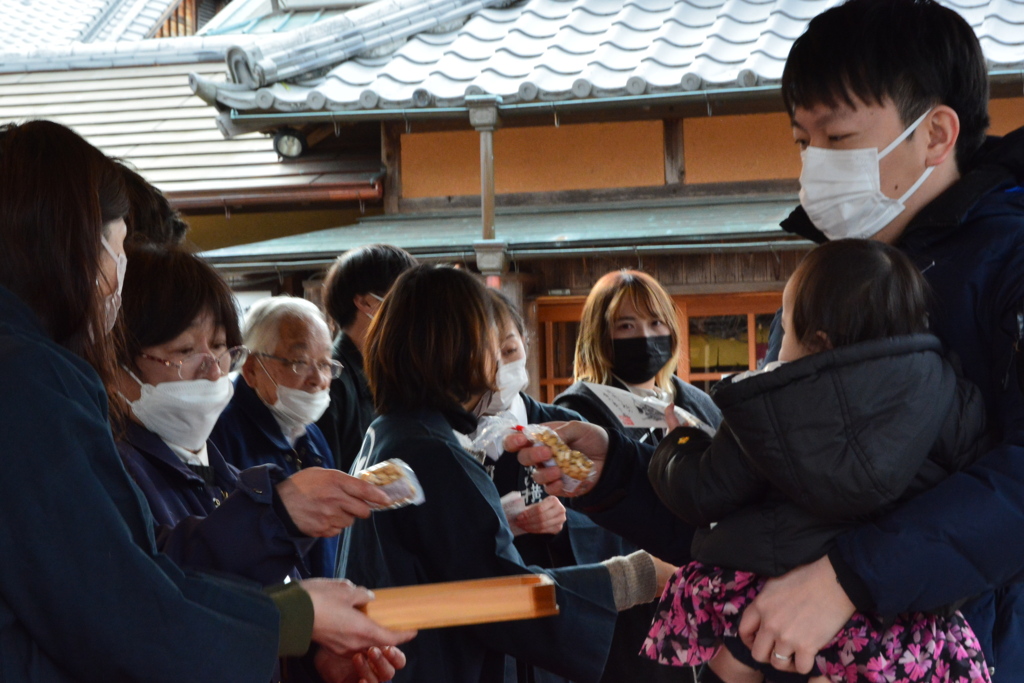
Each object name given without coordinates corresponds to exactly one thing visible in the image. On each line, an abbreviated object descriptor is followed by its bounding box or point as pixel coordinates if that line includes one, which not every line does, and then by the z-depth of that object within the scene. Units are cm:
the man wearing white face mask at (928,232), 153
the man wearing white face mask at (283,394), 351
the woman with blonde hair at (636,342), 422
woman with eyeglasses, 195
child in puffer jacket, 159
